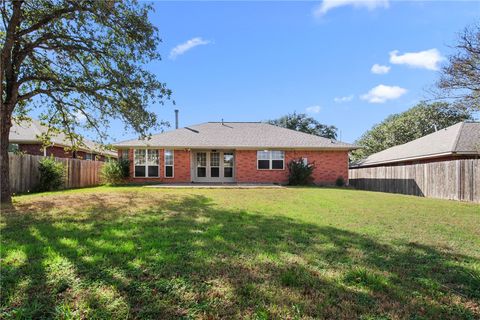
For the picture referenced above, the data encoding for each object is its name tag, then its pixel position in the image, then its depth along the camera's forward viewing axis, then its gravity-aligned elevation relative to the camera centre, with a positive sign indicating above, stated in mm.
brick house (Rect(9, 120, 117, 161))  19031 +1483
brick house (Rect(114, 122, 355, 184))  19859 +377
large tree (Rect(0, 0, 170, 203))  9109 +3750
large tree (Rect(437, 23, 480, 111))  10469 +3302
